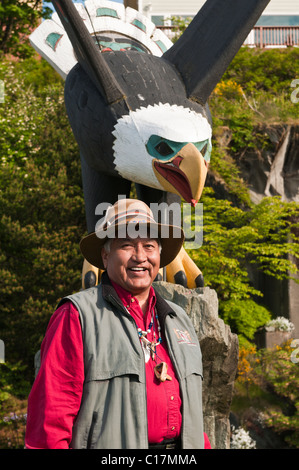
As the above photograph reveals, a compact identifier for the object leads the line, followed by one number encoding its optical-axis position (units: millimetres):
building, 14637
